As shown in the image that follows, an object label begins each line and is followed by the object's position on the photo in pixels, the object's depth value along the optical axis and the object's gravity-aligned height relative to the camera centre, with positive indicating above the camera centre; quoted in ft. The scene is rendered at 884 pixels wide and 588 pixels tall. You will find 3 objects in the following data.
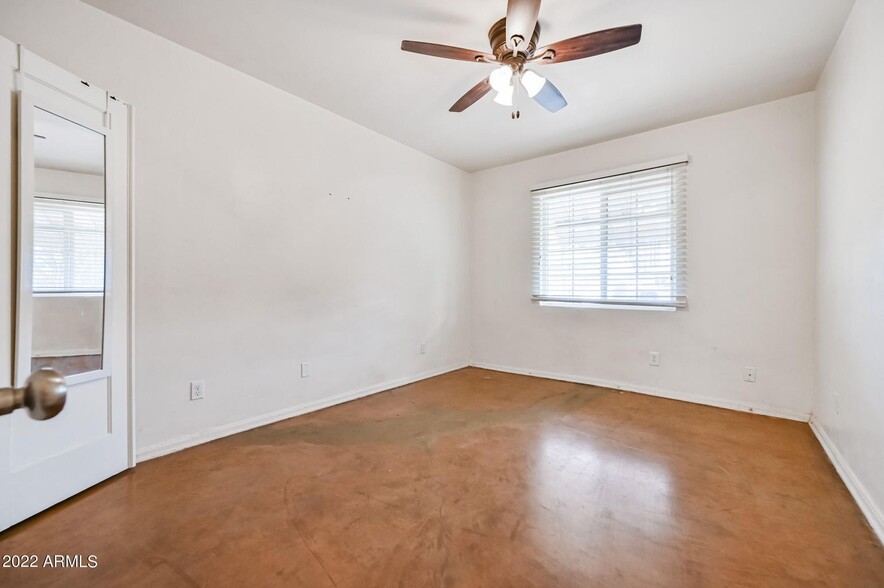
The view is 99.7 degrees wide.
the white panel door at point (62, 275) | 5.20 +0.25
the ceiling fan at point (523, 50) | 5.45 +4.08
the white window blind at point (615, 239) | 11.08 +1.84
